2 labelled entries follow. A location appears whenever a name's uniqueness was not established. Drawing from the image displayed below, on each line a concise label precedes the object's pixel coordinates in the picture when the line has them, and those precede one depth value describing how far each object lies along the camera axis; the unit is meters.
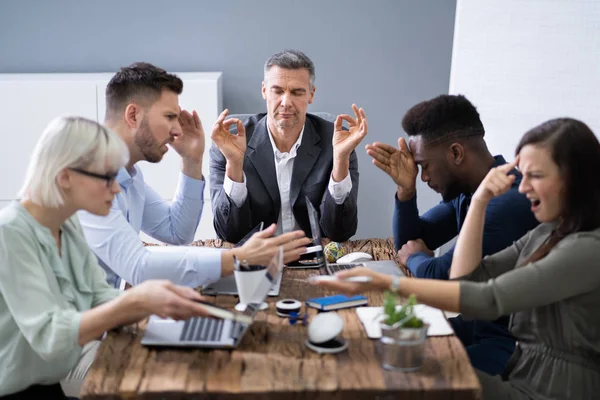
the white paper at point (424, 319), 1.91
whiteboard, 3.56
